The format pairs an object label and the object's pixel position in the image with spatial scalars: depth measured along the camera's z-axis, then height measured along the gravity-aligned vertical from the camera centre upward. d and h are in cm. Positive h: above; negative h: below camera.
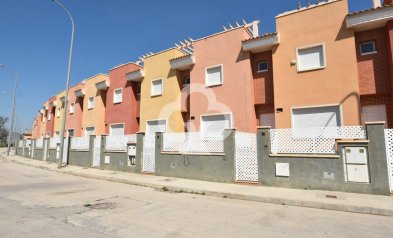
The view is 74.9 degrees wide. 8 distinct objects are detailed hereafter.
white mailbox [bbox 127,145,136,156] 1542 +2
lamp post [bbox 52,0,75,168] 1884 +526
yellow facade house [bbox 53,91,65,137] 3269 +488
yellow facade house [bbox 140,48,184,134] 1753 +390
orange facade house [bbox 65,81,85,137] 2699 +434
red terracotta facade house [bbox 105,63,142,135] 2078 +399
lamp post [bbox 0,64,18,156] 3388 +463
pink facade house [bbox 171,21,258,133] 1443 +404
